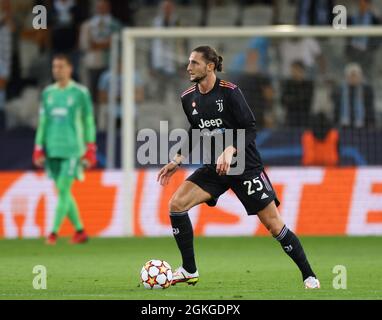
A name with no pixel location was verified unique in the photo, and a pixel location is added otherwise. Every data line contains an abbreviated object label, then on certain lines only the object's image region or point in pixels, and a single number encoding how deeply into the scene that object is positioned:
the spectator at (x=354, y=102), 17.98
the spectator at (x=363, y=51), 18.73
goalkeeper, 15.38
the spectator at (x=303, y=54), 18.77
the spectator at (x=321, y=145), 17.73
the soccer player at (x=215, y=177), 9.75
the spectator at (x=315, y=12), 20.28
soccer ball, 9.77
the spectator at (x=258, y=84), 18.39
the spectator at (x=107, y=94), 19.12
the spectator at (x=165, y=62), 19.11
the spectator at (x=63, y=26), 20.64
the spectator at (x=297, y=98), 18.09
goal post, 16.91
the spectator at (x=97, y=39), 19.83
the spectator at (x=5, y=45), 20.41
